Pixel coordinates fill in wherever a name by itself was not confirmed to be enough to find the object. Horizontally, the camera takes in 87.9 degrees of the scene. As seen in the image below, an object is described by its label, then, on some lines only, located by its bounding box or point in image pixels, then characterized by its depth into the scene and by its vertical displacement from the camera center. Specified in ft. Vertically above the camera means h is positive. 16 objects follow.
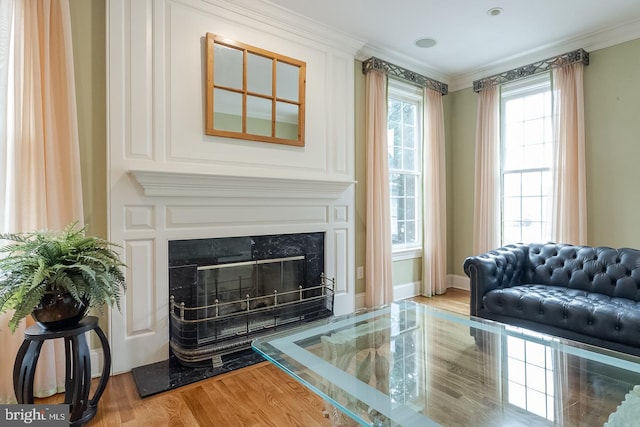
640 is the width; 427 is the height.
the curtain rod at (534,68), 11.34 +5.35
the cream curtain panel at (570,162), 11.25 +1.69
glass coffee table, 3.74 -2.25
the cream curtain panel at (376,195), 12.01 +0.65
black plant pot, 5.29 -1.54
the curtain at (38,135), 6.31 +1.60
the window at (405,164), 13.56 +2.04
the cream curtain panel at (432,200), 14.01 +0.52
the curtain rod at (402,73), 11.97 +5.43
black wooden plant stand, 5.33 -2.55
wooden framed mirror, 8.71 +3.38
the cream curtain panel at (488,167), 13.66 +1.86
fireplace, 8.02 -2.17
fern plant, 4.89 -0.89
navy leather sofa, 7.27 -2.16
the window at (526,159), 12.55 +2.07
